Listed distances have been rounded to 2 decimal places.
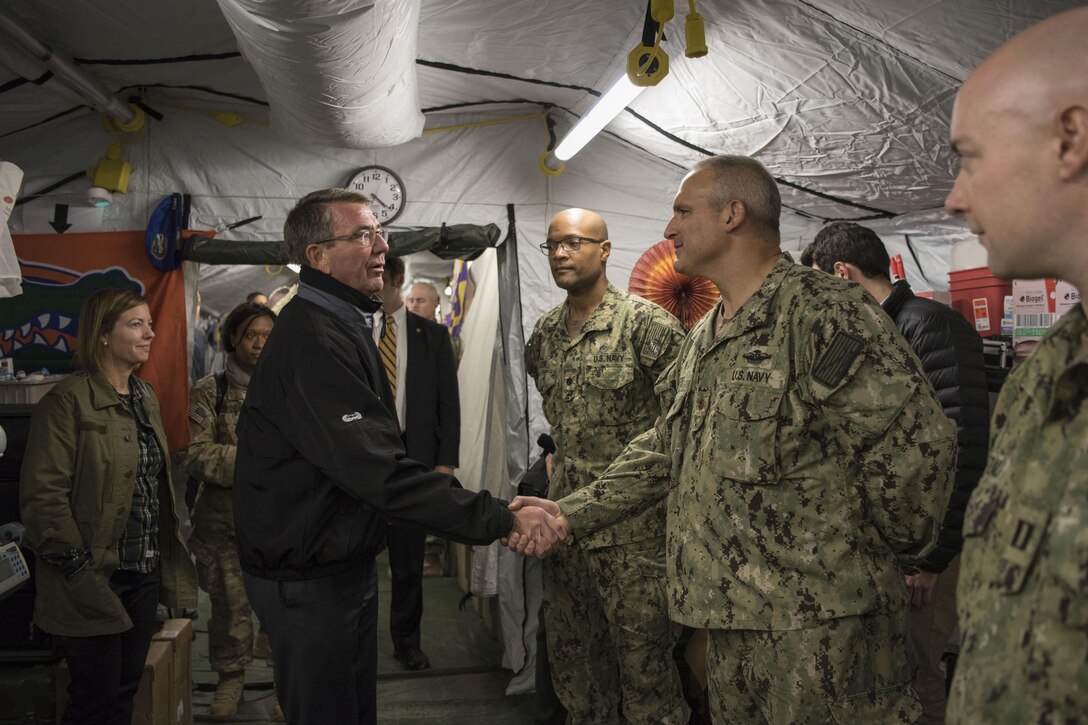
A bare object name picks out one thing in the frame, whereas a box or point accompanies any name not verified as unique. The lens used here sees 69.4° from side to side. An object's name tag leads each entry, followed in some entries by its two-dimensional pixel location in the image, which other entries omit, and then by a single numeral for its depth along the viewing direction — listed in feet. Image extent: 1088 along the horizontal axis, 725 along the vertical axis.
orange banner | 13.24
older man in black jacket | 6.72
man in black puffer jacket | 8.45
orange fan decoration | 12.55
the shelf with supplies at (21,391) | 11.41
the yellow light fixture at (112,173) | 13.00
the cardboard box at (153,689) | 9.43
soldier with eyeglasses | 10.02
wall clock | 13.78
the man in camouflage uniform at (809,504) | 5.49
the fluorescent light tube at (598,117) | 9.28
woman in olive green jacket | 8.46
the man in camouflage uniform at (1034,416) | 2.49
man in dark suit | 13.29
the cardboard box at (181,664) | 10.57
